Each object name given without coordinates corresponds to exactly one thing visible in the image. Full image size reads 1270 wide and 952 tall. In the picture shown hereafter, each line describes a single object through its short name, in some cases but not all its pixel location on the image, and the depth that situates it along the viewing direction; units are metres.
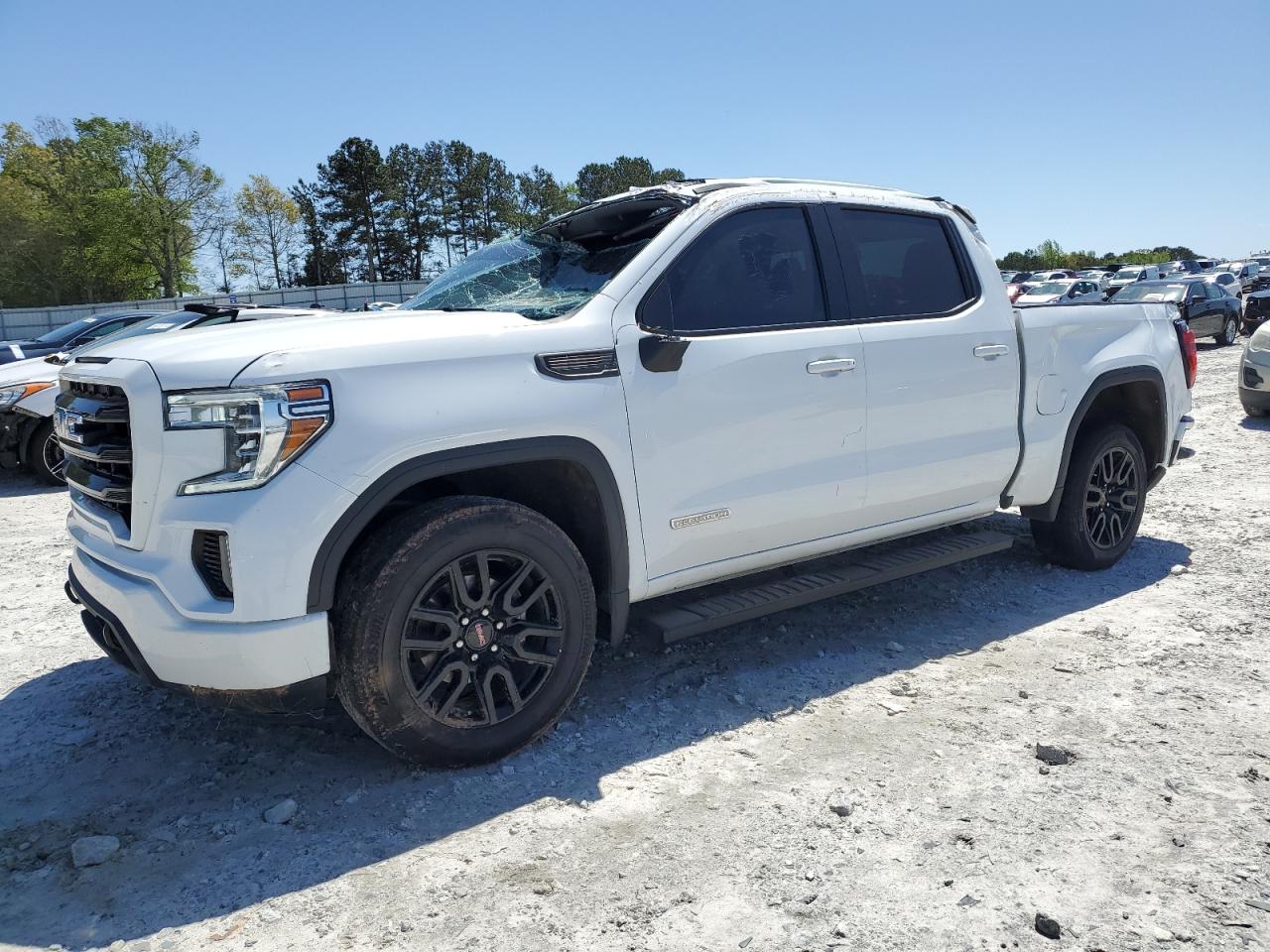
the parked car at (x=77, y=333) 12.14
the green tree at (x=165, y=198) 57.75
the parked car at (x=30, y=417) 8.94
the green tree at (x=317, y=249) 66.62
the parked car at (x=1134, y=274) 35.61
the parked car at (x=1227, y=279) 34.50
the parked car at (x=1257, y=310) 18.86
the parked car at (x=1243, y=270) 47.03
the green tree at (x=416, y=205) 68.12
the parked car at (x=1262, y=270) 29.88
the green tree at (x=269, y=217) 69.44
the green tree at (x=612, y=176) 82.82
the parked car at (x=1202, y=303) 21.30
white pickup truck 2.74
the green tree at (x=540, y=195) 77.56
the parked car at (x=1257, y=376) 10.43
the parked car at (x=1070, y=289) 28.42
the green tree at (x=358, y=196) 64.16
